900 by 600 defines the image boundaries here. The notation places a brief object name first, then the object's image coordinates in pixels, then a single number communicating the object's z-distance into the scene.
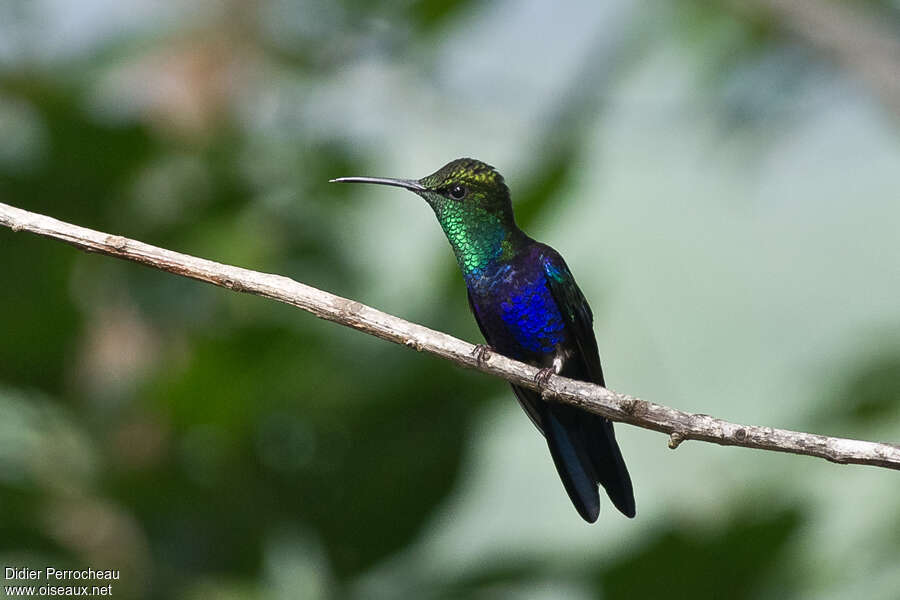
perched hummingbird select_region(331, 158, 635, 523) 4.87
